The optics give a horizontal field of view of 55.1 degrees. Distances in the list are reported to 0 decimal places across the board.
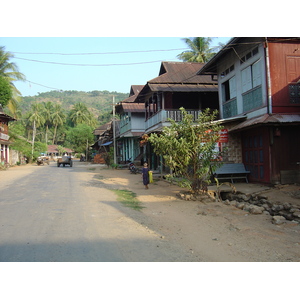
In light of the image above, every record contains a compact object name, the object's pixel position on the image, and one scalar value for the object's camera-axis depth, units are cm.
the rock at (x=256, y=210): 827
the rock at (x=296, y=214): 802
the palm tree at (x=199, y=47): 3148
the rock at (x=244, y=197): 1044
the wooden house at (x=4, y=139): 3425
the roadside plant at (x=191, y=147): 1016
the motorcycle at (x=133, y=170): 2249
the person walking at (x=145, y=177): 1330
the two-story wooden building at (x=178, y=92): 1922
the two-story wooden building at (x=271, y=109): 1159
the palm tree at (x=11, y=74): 3277
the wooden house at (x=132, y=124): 2947
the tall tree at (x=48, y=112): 7656
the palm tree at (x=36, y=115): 6656
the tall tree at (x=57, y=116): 7644
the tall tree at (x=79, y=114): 7756
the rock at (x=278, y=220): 722
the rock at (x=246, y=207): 864
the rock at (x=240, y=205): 899
